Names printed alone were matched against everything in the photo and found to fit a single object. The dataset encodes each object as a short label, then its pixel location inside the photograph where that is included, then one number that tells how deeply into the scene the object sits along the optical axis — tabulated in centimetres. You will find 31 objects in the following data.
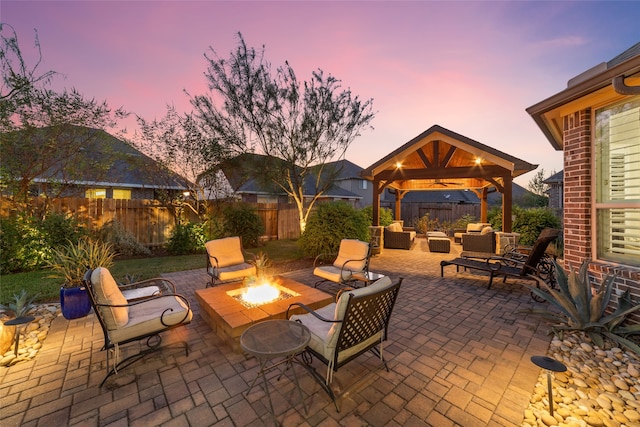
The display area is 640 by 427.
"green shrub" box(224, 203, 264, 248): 1091
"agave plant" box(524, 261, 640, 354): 322
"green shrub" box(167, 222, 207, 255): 991
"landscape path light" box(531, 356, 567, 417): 216
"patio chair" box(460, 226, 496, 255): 940
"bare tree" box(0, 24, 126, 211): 580
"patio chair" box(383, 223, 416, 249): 1132
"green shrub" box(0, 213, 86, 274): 639
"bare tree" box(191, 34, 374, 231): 978
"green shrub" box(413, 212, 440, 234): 1691
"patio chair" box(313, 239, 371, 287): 539
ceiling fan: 1414
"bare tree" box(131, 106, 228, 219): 1059
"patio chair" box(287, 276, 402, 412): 231
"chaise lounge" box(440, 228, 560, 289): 544
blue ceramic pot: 413
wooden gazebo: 861
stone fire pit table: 334
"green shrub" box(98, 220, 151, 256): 835
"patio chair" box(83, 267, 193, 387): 272
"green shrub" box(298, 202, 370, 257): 841
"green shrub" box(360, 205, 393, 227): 1334
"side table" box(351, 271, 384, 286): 531
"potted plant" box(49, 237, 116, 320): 414
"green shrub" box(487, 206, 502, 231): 1249
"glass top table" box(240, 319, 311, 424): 218
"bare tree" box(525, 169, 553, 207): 2812
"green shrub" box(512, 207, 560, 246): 1045
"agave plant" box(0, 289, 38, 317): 386
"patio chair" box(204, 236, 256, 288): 532
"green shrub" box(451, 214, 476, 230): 1583
